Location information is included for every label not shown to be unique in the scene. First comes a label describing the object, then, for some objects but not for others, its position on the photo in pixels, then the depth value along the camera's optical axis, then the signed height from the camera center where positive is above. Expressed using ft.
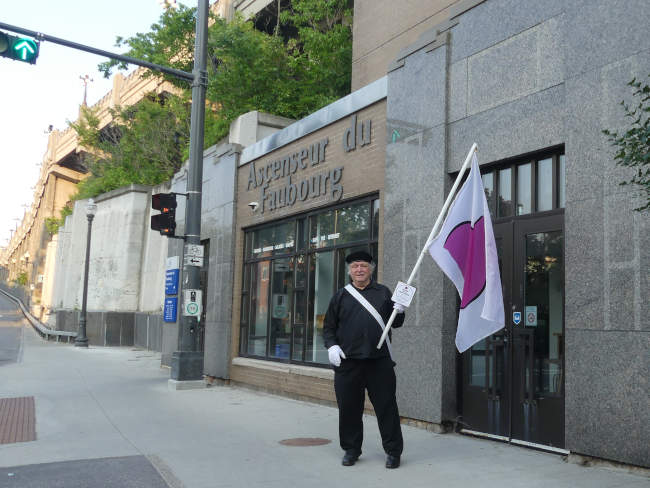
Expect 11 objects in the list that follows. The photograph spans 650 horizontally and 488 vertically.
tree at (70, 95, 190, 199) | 99.35 +24.42
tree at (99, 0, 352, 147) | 62.44 +23.08
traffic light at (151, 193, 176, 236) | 41.29 +5.17
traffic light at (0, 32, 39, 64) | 34.19 +12.43
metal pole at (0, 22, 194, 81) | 34.58 +13.60
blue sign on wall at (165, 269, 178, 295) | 48.47 +1.11
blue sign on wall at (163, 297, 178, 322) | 50.19 -0.80
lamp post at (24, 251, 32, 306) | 227.81 +1.93
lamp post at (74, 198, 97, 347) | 81.30 -4.24
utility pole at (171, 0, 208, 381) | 40.78 +5.51
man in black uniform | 20.35 -1.62
